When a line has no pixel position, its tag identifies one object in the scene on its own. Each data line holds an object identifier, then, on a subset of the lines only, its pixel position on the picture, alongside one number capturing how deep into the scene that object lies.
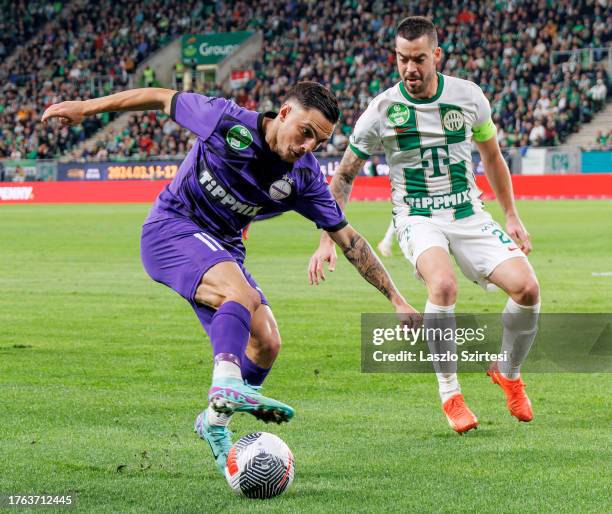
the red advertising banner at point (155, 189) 73.00
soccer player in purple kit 11.37
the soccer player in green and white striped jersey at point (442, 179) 14.60
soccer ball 10.34
